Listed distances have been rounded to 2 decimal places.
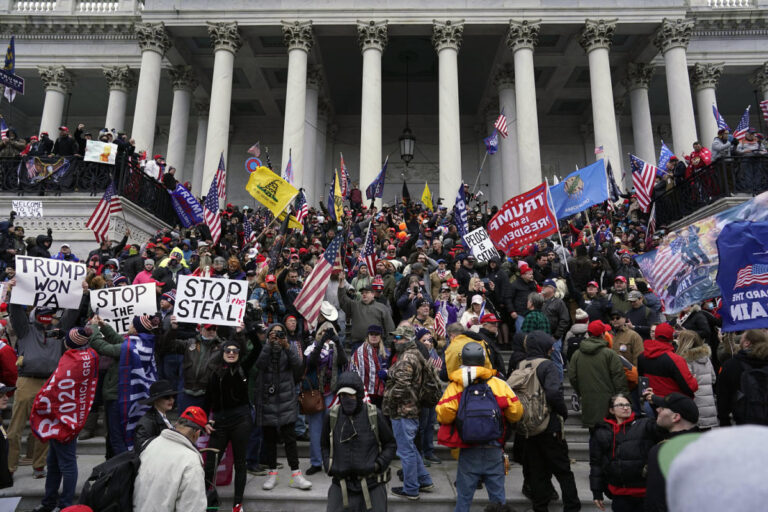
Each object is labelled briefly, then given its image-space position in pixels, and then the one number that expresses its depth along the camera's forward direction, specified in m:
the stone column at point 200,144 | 27.20
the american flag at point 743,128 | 15.22
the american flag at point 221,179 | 15.58
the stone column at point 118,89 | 25.78
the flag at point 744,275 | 5.09
